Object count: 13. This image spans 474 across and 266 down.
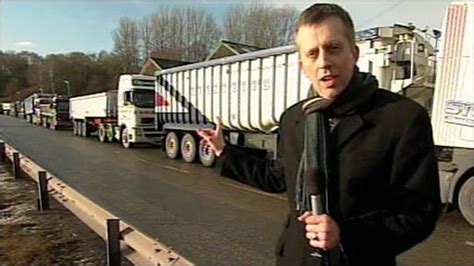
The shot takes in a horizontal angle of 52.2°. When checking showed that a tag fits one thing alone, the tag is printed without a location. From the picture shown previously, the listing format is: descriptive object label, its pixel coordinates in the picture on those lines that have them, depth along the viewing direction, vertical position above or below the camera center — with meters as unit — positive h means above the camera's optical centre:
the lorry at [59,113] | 40.78 -2.34
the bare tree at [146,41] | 73.10 +7.03
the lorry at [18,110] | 68.97 -3.82
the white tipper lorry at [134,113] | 22.44 -1.22
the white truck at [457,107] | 7.46 -0.25
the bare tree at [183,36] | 67.94 +7.55
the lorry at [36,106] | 48.62 -2.11
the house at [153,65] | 45.56 +2.21
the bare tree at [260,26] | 59.06 +7.94
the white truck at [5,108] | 89.25 -4.27
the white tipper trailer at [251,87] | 9.60 +0.06
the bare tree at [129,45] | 74.81 +6.60
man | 1.57 -0.23
